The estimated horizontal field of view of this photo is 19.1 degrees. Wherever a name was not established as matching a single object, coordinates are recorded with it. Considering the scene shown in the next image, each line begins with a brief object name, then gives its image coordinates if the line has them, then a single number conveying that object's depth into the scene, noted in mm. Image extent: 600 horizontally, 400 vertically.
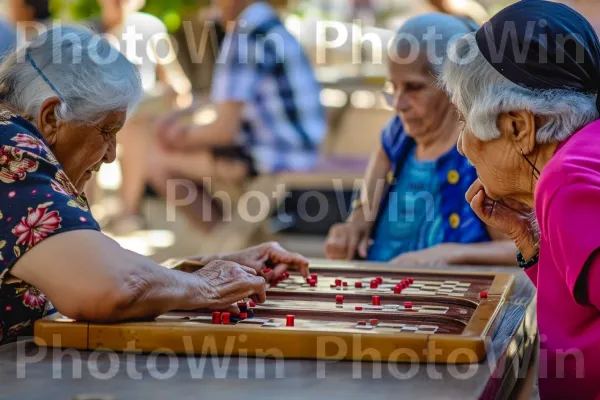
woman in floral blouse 3951
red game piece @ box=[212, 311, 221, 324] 4204
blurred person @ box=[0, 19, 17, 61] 9925
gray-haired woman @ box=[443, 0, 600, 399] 3831
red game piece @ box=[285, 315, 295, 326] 4145
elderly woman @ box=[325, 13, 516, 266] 7039
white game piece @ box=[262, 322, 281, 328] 4105
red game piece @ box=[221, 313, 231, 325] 4197
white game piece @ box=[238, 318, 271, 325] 4259
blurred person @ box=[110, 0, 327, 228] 12224
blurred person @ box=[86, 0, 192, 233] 14788
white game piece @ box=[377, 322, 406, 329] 4197
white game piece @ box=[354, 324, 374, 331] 4150
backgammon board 3805
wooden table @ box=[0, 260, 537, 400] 3473
